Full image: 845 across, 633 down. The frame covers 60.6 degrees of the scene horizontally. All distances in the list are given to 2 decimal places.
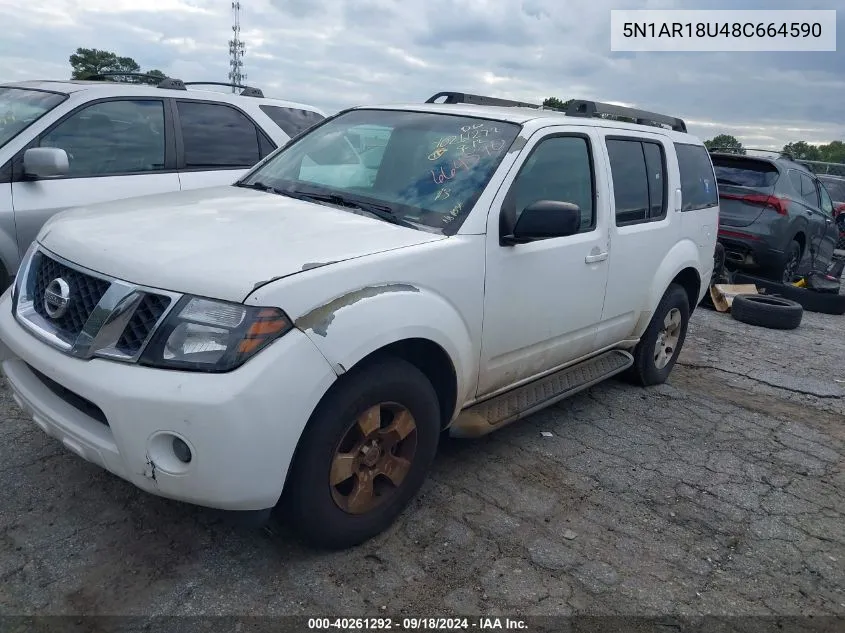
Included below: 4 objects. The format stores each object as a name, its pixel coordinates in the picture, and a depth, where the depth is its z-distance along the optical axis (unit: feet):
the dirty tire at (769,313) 25.81
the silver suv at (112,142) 15.24
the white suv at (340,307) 8.04
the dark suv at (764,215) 30.12
